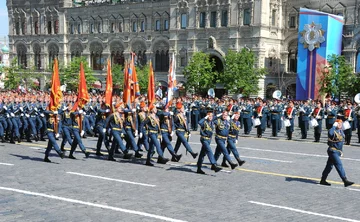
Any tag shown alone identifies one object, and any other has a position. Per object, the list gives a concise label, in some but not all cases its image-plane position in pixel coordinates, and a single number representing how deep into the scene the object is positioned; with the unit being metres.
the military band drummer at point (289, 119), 23.22
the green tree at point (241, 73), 44.22
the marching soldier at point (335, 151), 12.63
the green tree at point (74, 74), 57.31
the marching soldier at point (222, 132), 14.37
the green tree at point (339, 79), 39.09
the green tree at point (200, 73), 46.62
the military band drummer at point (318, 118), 22.50
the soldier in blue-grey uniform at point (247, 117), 26.01
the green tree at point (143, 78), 52.98
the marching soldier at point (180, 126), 15.83
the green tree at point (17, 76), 60.19
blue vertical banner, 43.47
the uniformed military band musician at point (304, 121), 23.81
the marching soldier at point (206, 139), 14.16
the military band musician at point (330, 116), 22.83
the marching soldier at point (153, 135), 15.61
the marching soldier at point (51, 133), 16.20
